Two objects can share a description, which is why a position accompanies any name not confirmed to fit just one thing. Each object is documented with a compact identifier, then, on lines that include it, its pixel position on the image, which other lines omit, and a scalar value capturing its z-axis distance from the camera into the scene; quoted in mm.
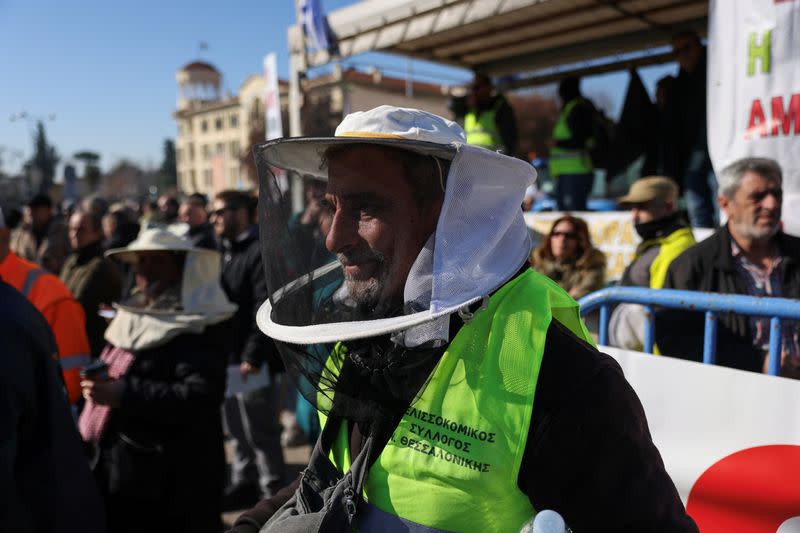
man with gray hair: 2742
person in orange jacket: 3232
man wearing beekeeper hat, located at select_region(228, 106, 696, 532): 1019
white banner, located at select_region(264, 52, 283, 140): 7164
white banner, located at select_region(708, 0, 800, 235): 3168
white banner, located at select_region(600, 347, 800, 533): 1682
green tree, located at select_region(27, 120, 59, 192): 45300
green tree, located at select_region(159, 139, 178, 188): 82325
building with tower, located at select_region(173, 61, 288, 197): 67938
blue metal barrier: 1836
